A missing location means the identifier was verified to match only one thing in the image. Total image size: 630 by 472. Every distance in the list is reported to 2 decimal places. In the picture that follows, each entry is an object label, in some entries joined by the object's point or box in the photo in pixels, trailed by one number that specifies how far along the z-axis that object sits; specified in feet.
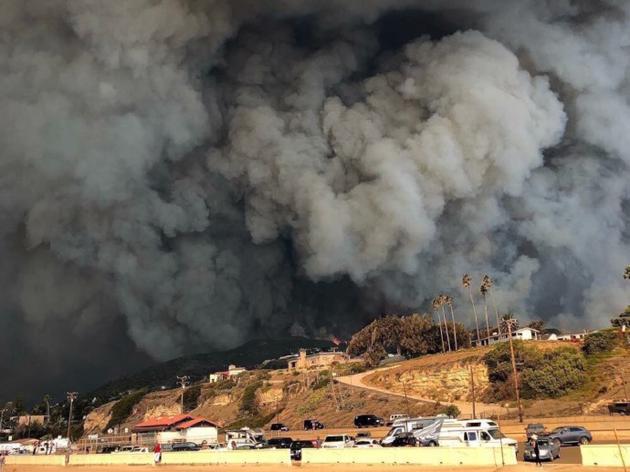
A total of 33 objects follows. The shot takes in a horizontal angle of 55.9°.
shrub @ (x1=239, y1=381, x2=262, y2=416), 347.77
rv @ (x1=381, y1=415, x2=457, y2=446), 140.46
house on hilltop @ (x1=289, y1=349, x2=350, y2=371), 433.07
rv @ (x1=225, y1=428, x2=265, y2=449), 163.82
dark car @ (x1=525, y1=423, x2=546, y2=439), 130.82
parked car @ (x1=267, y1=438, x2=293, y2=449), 163.93
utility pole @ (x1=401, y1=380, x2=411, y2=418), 228.53
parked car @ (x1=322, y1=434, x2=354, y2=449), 139.57
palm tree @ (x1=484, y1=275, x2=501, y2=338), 296.20
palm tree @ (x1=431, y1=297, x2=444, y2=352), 360.17
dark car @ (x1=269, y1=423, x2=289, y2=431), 255.04
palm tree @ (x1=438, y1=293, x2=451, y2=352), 327.67
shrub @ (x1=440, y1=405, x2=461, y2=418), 203.41
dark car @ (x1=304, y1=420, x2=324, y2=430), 233.14
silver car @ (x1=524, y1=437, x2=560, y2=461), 97.96
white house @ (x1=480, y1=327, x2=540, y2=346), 339.98
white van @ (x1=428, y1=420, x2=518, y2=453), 112.88
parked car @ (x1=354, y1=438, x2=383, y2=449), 138.67
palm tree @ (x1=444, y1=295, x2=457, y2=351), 318.75
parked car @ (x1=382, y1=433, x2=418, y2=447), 129.08
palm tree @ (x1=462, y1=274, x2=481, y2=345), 314.96
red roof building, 241.35
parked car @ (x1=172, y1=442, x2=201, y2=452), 179.72
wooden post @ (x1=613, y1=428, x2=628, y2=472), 79.74
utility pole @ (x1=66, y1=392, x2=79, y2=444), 293.66
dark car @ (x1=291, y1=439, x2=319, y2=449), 153.07
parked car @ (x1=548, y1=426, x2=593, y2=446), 124.19
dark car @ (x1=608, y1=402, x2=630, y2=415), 168.55
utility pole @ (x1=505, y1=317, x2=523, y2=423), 172.33
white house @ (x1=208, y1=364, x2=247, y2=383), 510.33
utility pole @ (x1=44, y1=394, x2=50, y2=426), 537.24
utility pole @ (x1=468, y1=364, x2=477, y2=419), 226.87
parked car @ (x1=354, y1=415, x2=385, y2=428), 208.03
